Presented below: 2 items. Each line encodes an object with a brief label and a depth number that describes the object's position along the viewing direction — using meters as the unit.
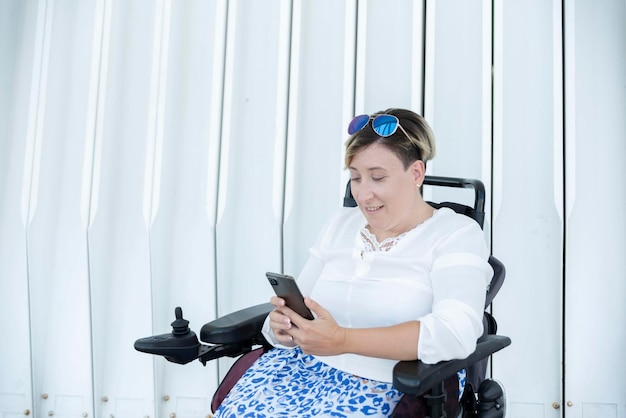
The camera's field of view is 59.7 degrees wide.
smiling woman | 1.12
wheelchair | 1.07
